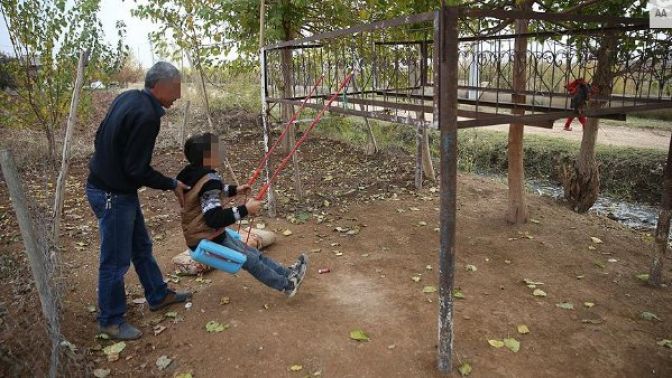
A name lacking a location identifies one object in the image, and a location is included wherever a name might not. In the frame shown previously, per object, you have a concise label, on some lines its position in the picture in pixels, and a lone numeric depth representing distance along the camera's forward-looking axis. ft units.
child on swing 11.52
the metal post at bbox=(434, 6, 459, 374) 8.57
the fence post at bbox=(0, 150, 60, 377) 9.11
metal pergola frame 8.65
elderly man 10.45
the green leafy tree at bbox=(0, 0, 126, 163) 18.25
